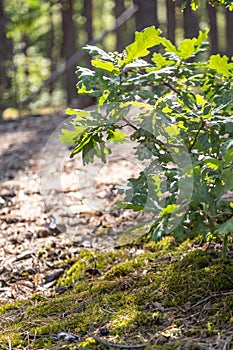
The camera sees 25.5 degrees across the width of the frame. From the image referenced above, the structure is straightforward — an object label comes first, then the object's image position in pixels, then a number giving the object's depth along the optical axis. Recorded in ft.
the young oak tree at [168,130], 6.86
